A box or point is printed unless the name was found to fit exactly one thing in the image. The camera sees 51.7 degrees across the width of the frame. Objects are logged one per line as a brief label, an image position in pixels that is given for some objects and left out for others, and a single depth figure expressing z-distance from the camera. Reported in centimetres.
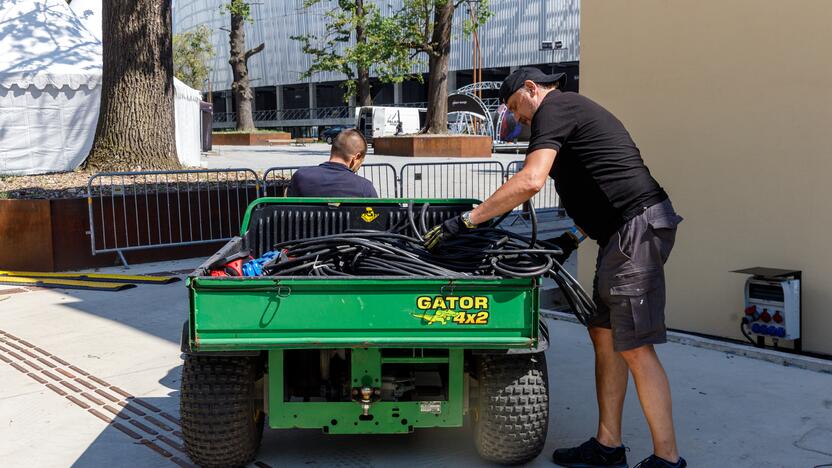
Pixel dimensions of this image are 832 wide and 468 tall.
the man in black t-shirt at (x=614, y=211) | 387
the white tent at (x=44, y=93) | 1666
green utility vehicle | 374
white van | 3969
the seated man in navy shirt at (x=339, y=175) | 549
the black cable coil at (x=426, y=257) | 402
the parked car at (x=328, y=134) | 4000
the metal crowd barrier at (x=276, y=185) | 1179
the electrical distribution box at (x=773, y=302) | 616
